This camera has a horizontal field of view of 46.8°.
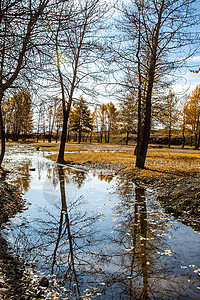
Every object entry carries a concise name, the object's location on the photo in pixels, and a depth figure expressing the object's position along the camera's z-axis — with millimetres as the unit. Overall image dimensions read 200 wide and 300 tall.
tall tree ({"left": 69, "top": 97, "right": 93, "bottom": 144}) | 56394
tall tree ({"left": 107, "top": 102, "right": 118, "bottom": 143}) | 61075
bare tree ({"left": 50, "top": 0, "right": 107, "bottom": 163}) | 15444
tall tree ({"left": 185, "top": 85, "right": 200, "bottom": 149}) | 43906
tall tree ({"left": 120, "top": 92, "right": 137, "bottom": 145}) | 22292
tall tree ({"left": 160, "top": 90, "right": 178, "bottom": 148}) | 13923
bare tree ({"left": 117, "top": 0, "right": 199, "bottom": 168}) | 10641
